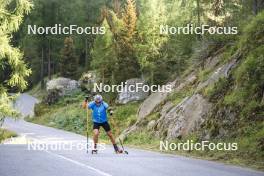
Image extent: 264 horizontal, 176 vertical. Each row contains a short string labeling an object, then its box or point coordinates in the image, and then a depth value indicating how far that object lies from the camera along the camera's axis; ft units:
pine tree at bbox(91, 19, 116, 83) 143.74
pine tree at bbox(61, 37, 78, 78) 207.92
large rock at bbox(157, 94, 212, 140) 66.13
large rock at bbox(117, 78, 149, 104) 136.05
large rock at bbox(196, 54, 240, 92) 67.96
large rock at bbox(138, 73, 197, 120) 90.79
